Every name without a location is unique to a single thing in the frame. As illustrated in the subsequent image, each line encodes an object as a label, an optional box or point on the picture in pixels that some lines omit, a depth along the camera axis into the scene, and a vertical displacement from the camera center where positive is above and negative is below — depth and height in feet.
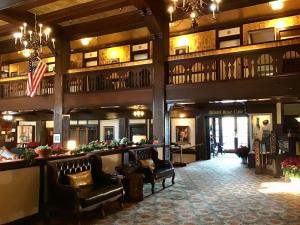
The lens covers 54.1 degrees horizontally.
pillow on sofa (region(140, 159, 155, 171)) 23.30 -2.89
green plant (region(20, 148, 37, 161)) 15.19 -1.40
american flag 30.14 +5.22
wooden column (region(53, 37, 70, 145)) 36.65 +5.41
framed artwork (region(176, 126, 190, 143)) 47.62 -1.16
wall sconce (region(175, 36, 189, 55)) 39.24 +11.00
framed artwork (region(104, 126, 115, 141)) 50.08 -0.96
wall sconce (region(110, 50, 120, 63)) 43.57 +10.64
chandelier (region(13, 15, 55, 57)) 23.63 +7.04
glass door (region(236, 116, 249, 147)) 55.47 -0.85
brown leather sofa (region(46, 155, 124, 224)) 14.49 -3.37
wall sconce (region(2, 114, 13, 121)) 56.75 +2.15
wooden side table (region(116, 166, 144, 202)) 19.66 -3.95
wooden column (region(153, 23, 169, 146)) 30.37 +4.42
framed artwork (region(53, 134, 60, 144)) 36.57 -1.35
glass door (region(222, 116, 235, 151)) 56.65 -1.24
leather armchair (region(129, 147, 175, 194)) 21.95 -3.21
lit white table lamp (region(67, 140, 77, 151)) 21.84 -1.34
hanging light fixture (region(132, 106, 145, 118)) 44.50 +2.30
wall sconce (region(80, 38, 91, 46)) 42.22 +12.63
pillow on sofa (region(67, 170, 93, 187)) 16.24 -2.91
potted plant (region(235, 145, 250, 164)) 41.65 -3.74
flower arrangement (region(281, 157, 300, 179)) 24.96 -3.58
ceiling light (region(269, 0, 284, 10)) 29.24 +12.42
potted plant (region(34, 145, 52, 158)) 16.22 -1.29
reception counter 13.93 -3.04
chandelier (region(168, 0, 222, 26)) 16.04 +6.64
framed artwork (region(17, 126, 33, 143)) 57.88 -1.20
